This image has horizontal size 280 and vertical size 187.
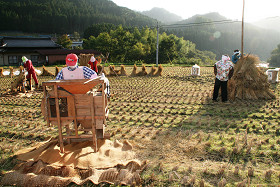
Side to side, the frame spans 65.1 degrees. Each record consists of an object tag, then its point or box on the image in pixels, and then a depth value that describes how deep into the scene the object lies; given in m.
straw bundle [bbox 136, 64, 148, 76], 15.73
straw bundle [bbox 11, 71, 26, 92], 9.83
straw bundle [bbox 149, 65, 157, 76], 15.50
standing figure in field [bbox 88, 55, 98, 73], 11.26
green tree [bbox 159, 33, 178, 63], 44.00
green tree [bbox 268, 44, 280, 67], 71.12
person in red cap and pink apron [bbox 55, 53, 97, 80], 3.85
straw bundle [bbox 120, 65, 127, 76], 16.19
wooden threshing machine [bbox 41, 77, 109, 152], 3.44
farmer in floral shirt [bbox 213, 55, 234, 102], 7.26
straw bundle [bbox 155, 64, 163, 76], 15.59
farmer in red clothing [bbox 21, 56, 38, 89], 10.14
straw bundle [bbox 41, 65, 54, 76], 17.16
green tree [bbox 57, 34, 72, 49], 47.56
